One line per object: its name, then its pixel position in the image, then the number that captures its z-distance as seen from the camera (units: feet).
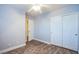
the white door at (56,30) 7.34
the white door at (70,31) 6.85
